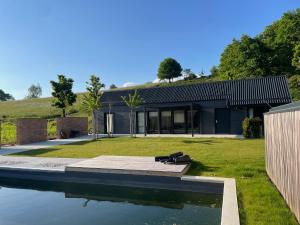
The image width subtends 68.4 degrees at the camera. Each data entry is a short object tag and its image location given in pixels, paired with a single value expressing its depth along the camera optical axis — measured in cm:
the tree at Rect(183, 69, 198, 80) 5522
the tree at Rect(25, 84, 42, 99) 10170
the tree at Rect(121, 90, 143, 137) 1770
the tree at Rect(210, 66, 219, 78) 5213
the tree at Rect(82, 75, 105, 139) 1742
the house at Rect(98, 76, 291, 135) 1623
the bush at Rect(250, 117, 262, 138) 1387
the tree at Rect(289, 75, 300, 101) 2369
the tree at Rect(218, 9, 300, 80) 2858
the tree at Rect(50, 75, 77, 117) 2288
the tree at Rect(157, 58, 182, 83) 5861
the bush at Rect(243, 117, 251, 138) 1390
